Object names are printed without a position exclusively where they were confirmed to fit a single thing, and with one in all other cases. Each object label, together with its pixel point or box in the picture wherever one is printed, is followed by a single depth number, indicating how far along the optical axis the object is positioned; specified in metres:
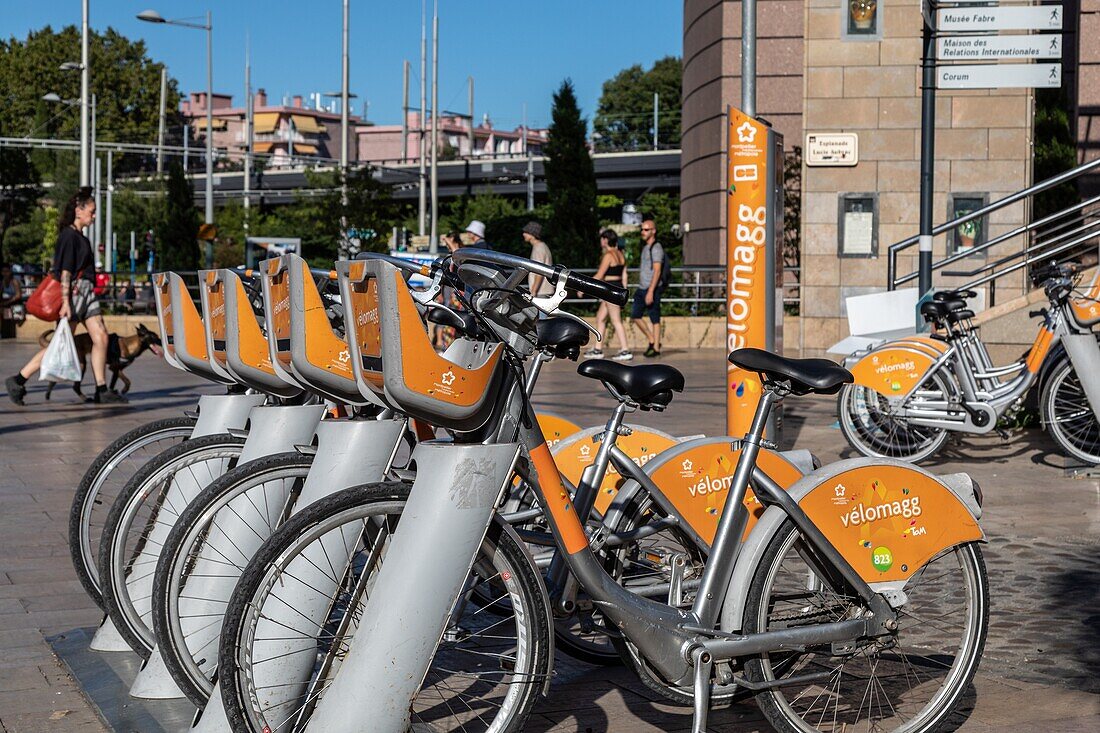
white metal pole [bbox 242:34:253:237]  77.16
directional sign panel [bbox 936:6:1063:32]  11.31
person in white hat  15.19
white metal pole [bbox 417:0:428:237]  64.71
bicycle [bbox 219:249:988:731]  3.40
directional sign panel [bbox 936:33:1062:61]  11.28
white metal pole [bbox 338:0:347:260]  35.78
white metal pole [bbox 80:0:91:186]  30.15
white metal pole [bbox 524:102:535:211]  72.27
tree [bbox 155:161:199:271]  50.81
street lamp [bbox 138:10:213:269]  41.62
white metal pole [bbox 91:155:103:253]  65.61
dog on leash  13.70
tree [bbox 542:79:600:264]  34.44
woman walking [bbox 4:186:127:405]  12.60
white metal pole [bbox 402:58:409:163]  78.62
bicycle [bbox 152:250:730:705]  3.89
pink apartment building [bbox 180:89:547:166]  155.25
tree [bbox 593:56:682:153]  97.00
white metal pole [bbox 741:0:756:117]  8.23
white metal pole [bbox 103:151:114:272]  67.75
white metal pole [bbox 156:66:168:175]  83.16
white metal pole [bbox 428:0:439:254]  58.05
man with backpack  19.67
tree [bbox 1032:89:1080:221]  21.95
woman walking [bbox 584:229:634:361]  19.47
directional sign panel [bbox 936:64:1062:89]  11.34
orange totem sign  8.20
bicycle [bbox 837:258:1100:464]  9.20
